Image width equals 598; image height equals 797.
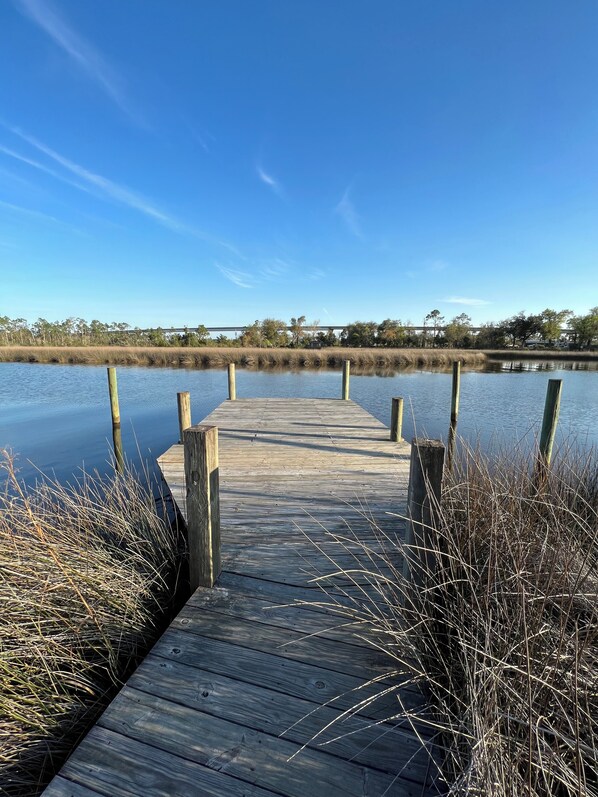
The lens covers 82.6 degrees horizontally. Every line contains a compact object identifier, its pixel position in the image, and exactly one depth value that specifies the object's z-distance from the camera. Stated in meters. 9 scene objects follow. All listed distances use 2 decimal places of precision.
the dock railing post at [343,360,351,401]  8.60
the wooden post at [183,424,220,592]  1.85
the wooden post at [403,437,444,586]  1.51
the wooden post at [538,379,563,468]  4.51
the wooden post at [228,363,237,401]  8.30
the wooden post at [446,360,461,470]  8.99
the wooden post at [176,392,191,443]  4.93
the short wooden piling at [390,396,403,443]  5.17
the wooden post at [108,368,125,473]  8.03
